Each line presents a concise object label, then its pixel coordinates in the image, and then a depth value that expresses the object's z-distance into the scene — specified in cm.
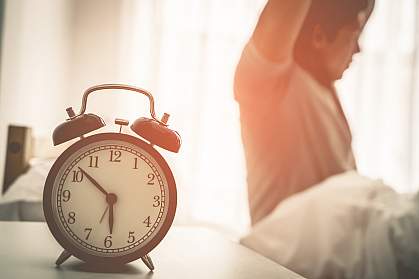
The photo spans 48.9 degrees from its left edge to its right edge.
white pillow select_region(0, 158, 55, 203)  142
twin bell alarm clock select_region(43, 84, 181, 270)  57
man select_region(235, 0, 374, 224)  199
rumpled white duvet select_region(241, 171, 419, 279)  145
